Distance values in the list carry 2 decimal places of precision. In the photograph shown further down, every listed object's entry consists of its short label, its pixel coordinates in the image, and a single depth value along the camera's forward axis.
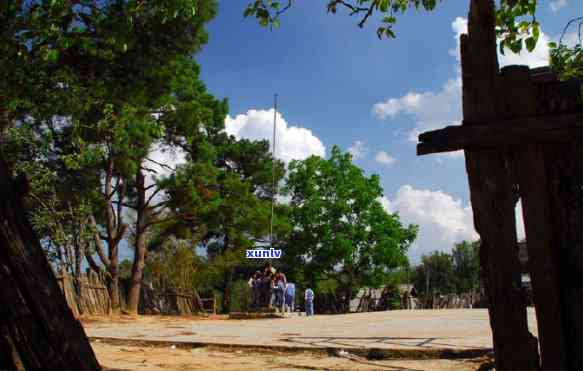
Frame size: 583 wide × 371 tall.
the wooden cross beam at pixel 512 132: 3.18
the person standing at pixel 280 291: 20.58
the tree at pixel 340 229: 41.06
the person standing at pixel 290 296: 22.62
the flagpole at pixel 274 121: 31.30
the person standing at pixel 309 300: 24.67
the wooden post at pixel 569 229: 3.12
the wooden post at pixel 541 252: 3.14
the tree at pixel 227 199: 25.31
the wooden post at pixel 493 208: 3.20
